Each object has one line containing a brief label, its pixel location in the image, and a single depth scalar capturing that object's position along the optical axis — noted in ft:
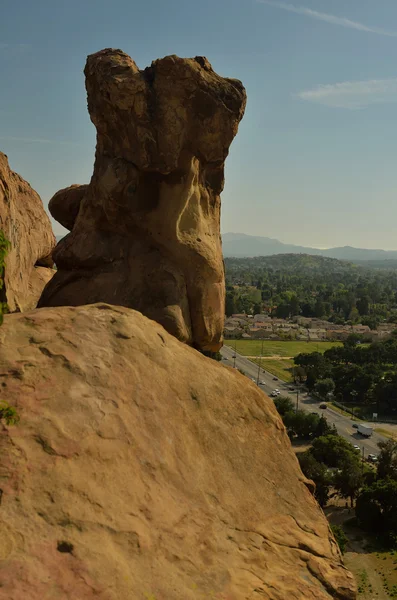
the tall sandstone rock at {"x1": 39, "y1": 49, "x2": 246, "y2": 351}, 37.35
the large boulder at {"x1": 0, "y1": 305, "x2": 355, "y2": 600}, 18.20
